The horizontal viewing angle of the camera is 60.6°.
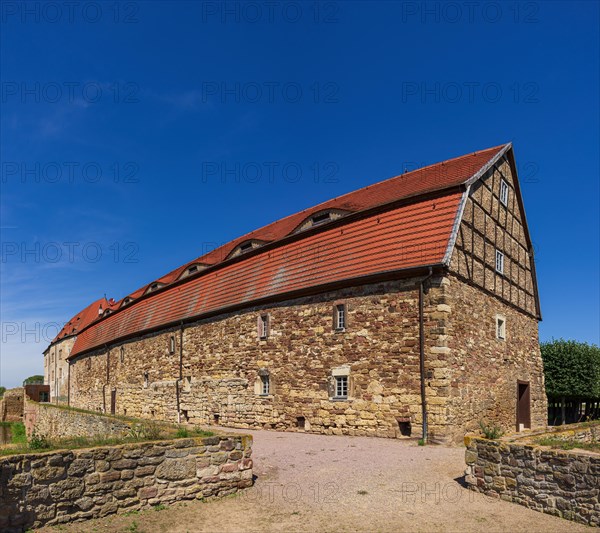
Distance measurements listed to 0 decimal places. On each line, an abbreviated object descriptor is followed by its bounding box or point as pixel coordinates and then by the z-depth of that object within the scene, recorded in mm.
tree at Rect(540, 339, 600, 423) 29094
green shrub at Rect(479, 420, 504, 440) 8891
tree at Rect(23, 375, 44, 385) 111375
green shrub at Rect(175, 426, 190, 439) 8336
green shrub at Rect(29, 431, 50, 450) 7121
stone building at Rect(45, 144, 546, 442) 14805
